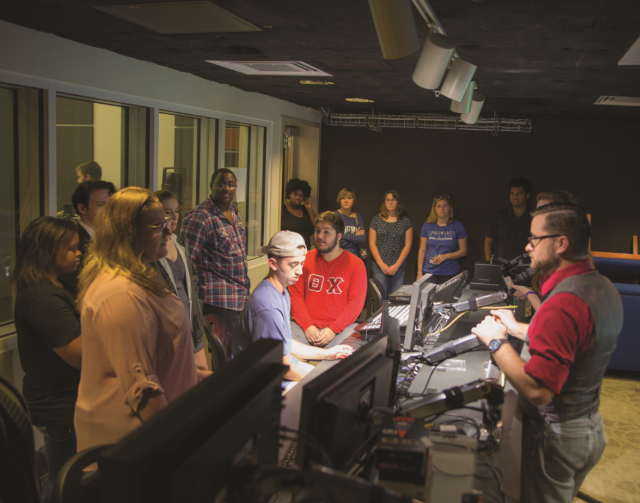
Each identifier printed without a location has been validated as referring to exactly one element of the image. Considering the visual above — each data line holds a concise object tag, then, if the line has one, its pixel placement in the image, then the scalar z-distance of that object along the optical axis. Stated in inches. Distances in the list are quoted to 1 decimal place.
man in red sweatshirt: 140.9
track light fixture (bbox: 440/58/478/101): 111.3
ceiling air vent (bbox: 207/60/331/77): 157.8
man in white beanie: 94.0
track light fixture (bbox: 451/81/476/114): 138.1
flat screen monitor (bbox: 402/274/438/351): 105.9
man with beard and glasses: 67.0
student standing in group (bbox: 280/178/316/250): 256.8
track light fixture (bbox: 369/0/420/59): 72.9
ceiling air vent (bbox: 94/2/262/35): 99.3
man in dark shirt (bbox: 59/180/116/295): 117.3
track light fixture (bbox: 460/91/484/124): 160.9
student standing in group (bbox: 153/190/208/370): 115.0
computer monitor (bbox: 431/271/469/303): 150.1
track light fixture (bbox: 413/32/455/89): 88.4
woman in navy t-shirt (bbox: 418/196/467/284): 258.2
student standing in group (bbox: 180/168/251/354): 150.5
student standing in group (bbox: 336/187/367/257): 252.2
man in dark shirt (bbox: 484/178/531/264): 257.3
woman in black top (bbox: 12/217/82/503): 76.3
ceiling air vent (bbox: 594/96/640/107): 201.5
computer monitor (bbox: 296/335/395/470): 45.1
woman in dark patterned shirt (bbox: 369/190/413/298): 265.9
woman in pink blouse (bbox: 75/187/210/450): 54.5
